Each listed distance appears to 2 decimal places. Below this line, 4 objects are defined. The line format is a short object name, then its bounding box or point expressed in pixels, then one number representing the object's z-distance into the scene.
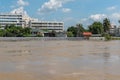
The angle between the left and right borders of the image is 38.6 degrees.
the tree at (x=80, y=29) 89.69
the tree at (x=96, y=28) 83.74
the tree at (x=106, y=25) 81.68
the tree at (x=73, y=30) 92.33
